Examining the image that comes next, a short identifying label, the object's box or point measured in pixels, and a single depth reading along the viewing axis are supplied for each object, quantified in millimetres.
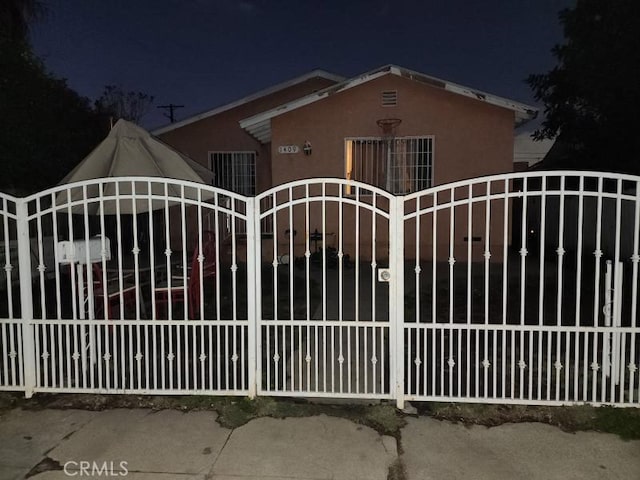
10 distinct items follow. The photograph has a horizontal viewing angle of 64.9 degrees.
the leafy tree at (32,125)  9500
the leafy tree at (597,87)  10039
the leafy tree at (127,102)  23141
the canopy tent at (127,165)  5652
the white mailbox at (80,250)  4373
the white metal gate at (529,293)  3846
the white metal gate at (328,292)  4023
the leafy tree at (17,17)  9336
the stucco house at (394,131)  10461
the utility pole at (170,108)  29473
